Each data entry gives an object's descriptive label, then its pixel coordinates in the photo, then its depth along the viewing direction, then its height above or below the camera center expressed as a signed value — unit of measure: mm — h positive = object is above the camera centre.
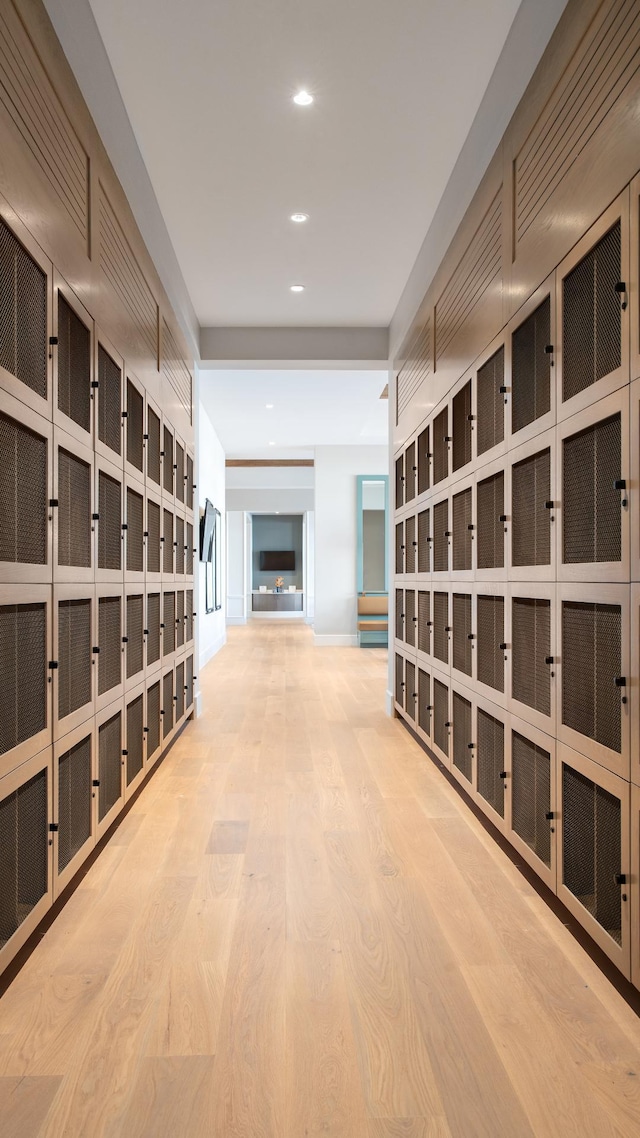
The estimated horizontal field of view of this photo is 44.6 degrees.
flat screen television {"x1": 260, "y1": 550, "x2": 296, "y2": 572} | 19781 +393
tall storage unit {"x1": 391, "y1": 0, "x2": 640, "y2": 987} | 1840 +294
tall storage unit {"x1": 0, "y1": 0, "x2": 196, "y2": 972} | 1979 +297
